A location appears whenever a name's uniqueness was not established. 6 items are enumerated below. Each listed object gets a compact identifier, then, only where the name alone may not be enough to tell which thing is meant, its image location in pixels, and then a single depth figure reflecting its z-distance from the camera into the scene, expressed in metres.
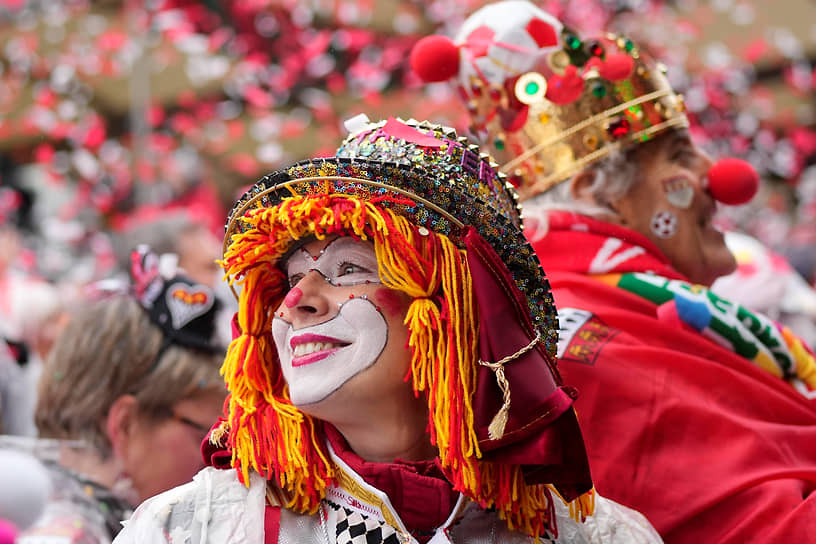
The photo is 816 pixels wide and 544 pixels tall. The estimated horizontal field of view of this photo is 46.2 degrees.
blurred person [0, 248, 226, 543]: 2.69
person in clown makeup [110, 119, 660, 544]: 1.82
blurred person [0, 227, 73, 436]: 4.18
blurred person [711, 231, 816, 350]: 4.32
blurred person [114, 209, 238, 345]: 4.37
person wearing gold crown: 2.27
